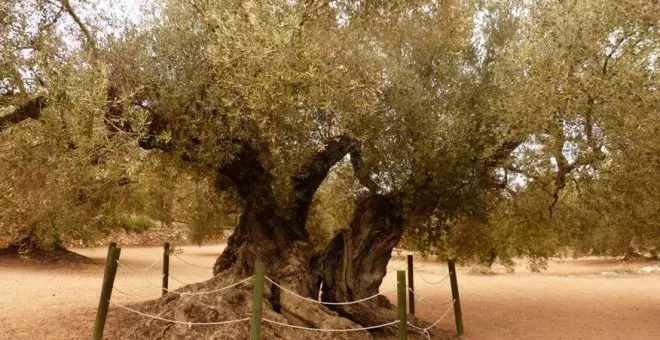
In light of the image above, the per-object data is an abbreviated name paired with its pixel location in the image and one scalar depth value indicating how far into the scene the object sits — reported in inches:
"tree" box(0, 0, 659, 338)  264.7
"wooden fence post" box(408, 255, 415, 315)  427.8
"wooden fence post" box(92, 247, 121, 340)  311.6
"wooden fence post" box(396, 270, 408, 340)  277.4
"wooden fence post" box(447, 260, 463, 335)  392.8
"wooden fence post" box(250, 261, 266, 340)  234.1
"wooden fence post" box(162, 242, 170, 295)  447.5
